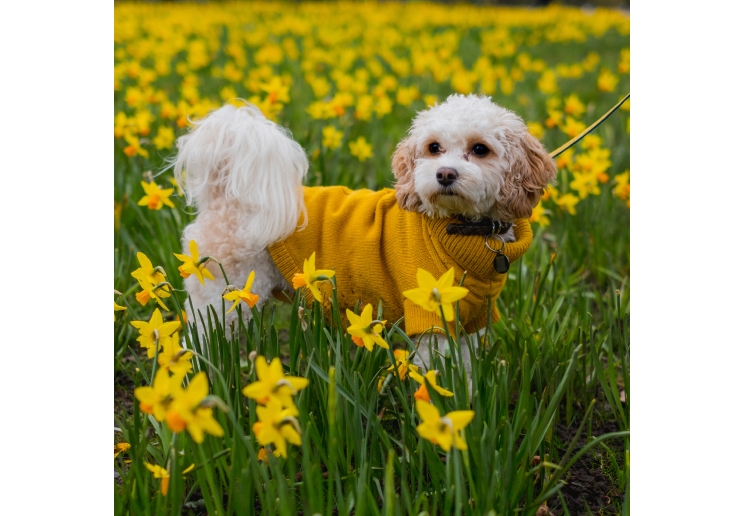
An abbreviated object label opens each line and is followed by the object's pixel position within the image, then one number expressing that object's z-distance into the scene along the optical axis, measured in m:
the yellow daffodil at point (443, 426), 1.01
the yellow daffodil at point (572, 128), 1.86
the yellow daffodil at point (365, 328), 1.14
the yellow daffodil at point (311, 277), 1.18
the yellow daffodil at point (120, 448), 1.25
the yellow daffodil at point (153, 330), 1.17
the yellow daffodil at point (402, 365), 1.20
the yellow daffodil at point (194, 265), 1.21
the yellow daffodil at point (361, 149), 1.92
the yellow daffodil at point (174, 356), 1.07
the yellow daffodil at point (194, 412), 0.99
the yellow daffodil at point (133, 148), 1.73
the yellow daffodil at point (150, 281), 1.21
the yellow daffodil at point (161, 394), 1.00
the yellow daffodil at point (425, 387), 1.13
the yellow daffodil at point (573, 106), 2.04
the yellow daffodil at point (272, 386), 1.00
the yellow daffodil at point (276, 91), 1.85
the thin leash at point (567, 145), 1.47
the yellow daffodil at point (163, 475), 1.12
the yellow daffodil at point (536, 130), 2.09
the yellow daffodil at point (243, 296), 1.20
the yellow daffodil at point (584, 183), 1.72
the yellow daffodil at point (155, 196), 1.43
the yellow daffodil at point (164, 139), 1.84
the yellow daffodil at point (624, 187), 1.75
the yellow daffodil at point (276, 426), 1.01
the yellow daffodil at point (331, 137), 1.88
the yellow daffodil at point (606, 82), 2.57
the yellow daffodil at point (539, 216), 1.63
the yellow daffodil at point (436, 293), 1.09
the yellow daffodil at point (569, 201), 1.72
